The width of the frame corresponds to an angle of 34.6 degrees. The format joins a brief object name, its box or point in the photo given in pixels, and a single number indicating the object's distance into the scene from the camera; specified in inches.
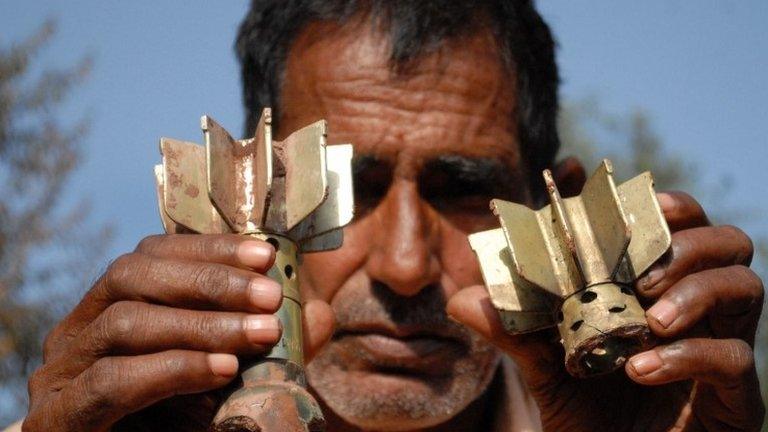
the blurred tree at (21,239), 193.8
